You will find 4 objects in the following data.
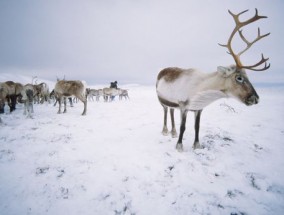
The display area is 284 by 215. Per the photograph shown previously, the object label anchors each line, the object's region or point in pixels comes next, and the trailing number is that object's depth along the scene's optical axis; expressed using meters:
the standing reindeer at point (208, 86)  4.08
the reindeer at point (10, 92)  10.42
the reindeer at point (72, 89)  10.58
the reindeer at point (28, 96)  9.77
